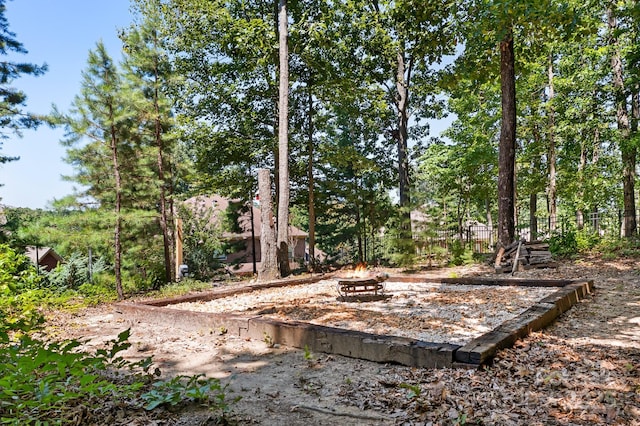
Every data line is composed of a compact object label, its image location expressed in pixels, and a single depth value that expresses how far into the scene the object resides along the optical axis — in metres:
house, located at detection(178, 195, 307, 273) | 20.49
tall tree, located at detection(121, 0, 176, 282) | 12.01
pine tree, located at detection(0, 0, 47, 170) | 8.80
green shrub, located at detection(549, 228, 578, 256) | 12.57
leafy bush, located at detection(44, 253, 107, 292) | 11.38
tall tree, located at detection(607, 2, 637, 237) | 13.93
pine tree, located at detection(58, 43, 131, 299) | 9.29
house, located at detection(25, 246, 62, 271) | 22.02
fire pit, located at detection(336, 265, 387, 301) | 7.34
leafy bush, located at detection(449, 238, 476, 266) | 13.68
